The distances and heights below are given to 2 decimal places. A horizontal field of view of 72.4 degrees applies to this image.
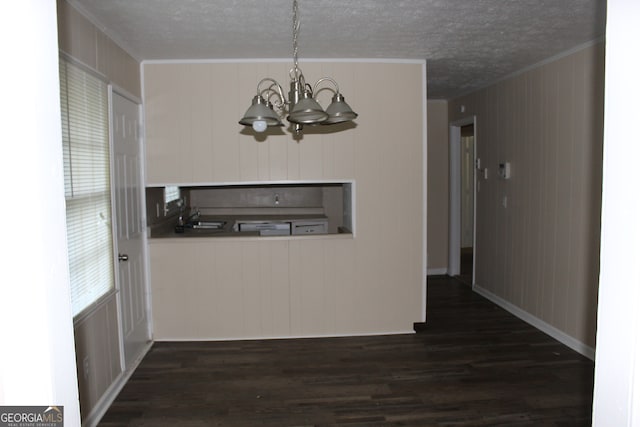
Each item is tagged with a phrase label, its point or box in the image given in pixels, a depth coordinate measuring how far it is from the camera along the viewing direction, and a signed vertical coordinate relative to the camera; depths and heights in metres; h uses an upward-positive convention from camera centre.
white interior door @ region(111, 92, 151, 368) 3.43 -0.33
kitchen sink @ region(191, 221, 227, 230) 5.06 -0.45
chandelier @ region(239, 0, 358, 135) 2.20 +0.39
